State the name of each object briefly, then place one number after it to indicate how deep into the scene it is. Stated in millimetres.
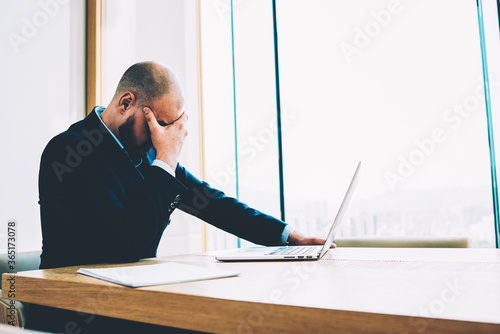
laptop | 1108
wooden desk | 490
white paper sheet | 765
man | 1140
